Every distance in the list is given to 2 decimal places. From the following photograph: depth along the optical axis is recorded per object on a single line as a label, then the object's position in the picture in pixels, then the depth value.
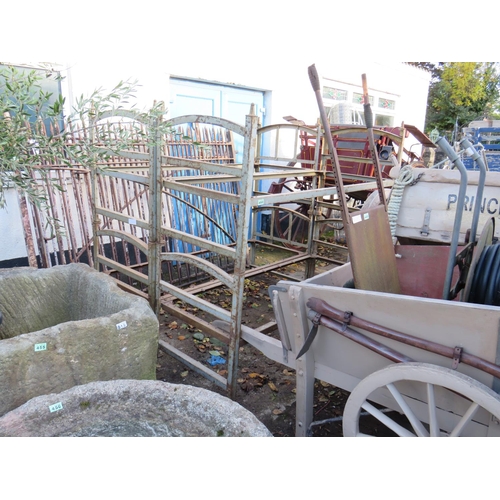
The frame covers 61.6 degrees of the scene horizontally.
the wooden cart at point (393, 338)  1.66
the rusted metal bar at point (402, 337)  1.62
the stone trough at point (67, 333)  1.93
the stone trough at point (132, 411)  1.64
